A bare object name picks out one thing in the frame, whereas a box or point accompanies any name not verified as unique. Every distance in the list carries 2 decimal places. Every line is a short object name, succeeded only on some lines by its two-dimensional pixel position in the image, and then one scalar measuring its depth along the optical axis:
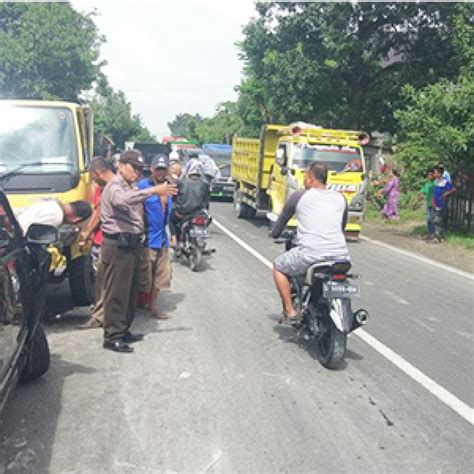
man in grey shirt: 5.81
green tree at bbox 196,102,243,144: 78.04
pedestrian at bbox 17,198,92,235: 5.14
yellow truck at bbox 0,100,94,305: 6.79
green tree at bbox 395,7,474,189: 13.87
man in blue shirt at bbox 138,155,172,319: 7.11
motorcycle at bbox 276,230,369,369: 5.52
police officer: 5.77
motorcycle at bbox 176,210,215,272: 9.98
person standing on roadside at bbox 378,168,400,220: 18.81
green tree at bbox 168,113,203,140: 133.31
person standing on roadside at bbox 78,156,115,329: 6.62
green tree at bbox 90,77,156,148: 89.49
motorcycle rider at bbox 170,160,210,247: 10.09
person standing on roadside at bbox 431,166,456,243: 14.20
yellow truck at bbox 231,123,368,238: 14.24
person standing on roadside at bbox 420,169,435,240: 14.38
